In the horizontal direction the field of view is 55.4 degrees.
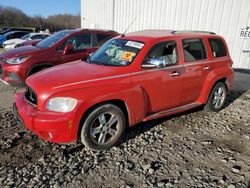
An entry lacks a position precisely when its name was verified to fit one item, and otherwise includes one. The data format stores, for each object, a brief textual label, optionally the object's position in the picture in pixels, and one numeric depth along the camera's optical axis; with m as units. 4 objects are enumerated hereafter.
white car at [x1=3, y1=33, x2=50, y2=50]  16.06
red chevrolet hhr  3.21
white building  10.57
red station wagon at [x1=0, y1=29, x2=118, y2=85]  5.96
